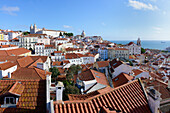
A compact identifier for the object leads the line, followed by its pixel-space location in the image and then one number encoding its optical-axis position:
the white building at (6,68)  16.26
